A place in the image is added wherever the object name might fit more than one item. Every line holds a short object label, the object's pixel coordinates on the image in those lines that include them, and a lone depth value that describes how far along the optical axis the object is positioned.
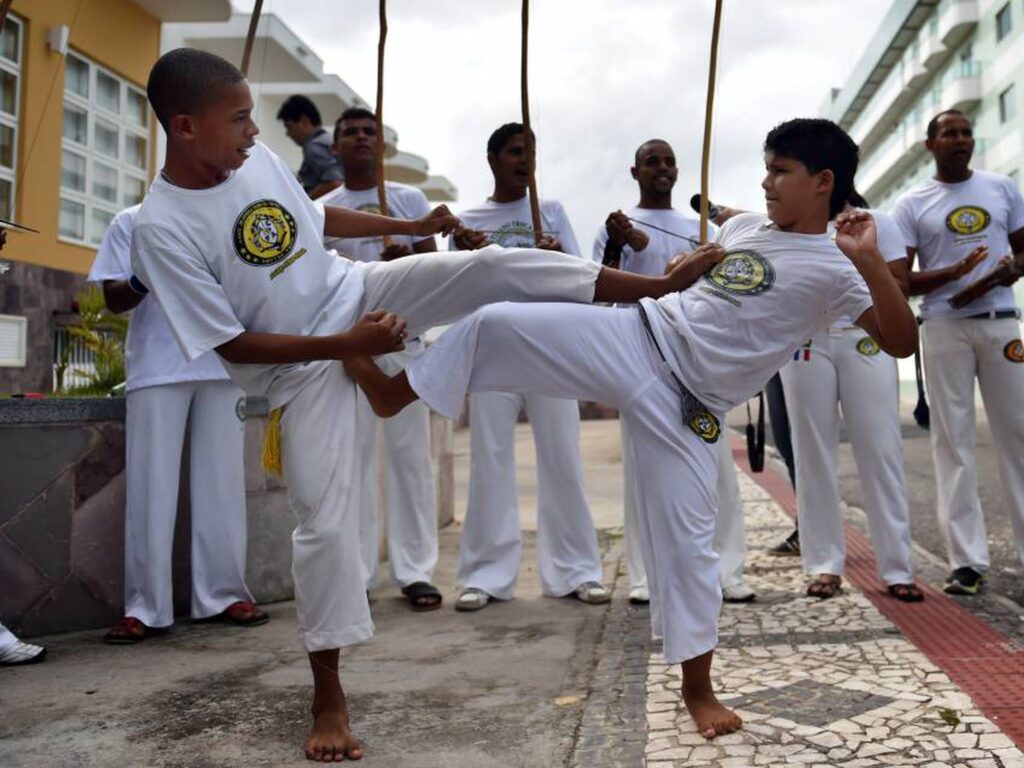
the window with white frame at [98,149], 10.82
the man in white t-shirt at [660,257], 4.60
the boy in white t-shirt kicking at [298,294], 2.78
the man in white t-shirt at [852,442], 4.55
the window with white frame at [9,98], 8.97
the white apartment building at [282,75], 18.91
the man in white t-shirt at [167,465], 4.23
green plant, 5.62
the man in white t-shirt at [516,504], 4.78
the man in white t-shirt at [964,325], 4.71
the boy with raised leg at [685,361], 2.92
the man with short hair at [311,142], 6.34
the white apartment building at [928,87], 31.11
